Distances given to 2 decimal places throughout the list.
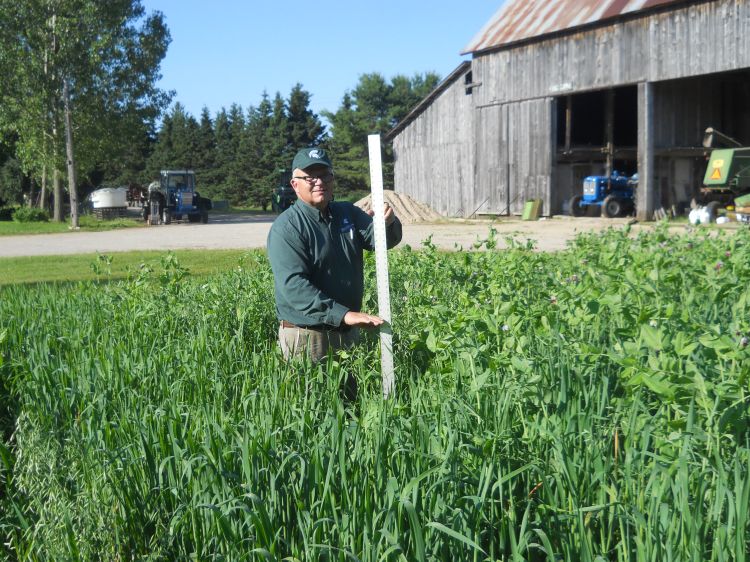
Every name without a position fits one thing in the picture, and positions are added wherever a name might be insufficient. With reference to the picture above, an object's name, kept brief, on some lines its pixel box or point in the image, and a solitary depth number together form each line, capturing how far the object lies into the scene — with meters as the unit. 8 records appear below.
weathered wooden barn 21.77
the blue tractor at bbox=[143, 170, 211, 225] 33.84
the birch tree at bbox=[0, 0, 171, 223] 31.42
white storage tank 52.41
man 4.67
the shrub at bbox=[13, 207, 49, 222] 35.31
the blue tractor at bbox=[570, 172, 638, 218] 25.17
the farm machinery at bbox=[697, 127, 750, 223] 20.08
